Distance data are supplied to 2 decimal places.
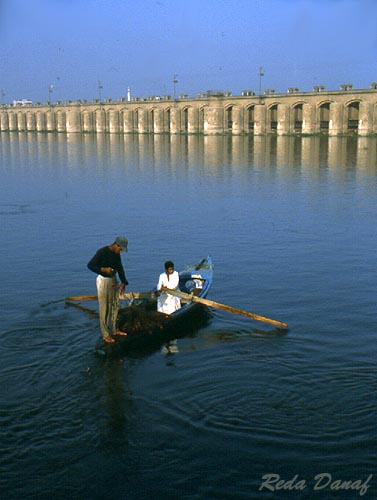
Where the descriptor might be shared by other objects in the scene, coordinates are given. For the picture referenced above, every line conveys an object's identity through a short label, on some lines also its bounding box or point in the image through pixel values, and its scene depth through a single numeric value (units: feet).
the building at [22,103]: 626.23
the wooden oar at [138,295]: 41.86
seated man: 42.22
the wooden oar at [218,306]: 41.76
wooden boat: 37.32
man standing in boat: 35.45
